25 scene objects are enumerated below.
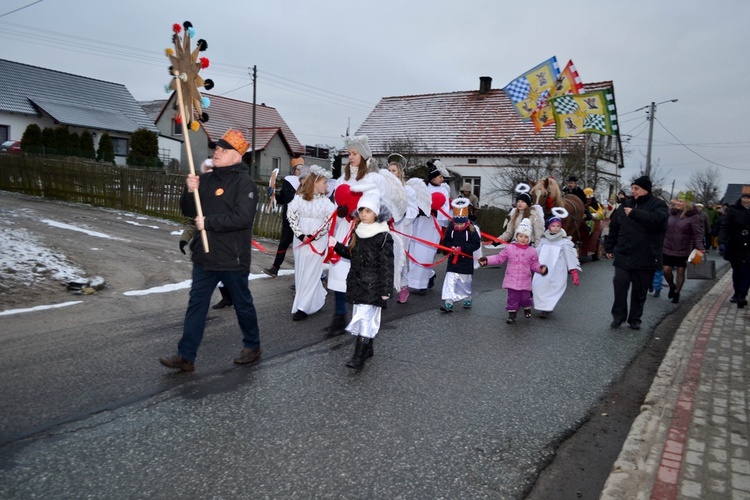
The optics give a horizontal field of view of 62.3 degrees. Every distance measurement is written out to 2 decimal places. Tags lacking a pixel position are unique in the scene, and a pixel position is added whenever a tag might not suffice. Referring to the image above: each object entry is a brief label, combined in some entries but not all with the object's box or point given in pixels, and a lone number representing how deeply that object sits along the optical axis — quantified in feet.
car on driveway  99.88
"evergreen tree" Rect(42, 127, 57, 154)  112.37
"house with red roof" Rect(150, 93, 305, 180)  164.66
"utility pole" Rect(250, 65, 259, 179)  134.97
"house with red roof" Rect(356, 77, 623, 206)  116.37
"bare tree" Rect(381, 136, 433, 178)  90.22
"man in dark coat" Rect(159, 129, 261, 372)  16.47
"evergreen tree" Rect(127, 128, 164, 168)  122.52
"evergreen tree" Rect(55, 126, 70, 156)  114.32
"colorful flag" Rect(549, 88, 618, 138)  55.47
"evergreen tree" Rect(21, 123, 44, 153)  110.22
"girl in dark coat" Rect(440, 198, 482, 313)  27.40
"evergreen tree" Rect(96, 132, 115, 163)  118.11
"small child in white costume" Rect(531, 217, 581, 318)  27.48
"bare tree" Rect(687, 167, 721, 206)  220.84
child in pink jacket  26.17
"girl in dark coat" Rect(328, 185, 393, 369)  18.30
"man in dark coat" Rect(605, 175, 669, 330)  25.44
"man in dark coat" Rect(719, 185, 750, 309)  31.22
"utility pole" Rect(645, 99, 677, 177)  124.38
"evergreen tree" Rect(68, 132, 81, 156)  116.37
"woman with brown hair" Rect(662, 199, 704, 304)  34.81
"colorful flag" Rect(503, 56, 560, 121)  61.31
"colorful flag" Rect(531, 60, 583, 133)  60.59
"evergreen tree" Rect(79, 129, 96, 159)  117.40
